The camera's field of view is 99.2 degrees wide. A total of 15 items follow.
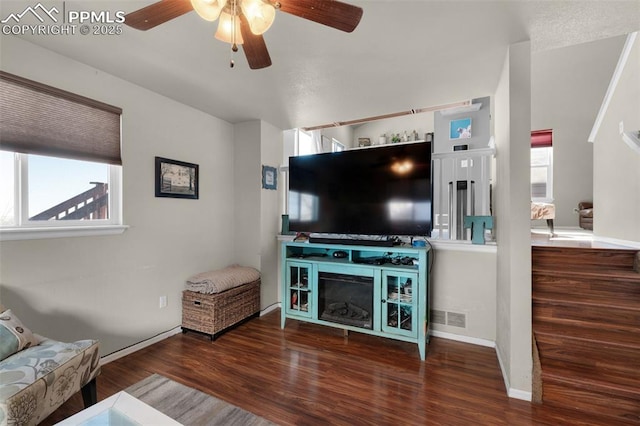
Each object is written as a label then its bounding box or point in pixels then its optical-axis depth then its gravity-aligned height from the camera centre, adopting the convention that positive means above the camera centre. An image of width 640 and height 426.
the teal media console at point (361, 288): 2.36 -0.75
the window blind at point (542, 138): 5.05 +1.36
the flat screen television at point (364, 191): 2.46 +0.19
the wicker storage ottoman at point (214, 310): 2.62 -1.00
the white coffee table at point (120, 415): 1.13 -0.88
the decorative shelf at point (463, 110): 4.36 +1.70
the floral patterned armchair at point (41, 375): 1.21 -0.82
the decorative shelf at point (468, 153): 2.46 +0.54
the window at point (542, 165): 5.08 +0.87
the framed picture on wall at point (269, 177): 3.34 +0.43
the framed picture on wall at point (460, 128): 4.68 +1.44
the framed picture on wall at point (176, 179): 2.61 +0.33
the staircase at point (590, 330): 1.67 -0.83
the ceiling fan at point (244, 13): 1.11 +0.84
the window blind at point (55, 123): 1.71 +0.63
